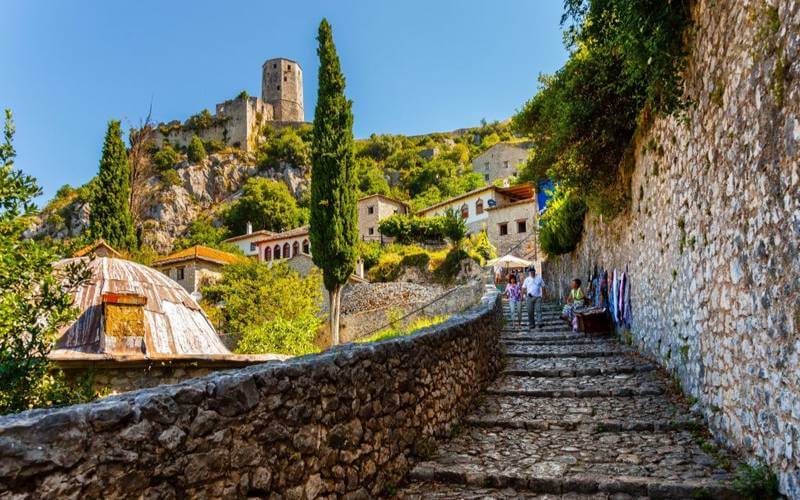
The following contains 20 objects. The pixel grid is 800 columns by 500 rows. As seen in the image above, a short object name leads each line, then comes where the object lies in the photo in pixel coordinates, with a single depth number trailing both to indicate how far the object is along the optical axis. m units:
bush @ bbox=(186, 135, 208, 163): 81.12
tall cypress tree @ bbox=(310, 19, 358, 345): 24.20
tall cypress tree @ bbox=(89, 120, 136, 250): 25.08
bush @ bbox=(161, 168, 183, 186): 71.94
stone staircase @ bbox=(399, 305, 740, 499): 4.68
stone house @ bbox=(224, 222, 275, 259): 58.47
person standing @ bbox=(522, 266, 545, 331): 13.69
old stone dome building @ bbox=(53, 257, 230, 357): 9.23
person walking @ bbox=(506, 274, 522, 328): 16.05
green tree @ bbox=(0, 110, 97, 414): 5.20
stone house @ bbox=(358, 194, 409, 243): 55.22
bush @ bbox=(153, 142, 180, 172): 76.00
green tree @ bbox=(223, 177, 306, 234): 65.44
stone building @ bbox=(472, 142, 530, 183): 74.93
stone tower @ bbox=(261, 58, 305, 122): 99.25
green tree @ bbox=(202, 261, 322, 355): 25.95
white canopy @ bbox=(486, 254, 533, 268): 25.38
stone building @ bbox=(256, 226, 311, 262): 50.00
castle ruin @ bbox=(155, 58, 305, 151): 87.56
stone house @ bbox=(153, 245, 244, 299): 41.59
